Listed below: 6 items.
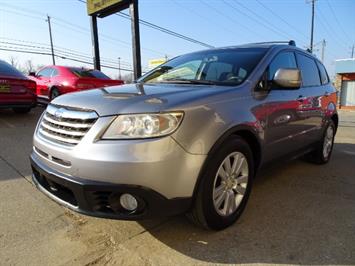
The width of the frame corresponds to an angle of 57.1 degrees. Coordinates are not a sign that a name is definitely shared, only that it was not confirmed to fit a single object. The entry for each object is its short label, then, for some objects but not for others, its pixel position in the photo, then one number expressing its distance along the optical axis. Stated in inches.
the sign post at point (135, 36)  456.4
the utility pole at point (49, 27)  1713.8
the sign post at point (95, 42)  538.9
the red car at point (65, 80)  355.6
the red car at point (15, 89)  286.7
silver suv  88.8
